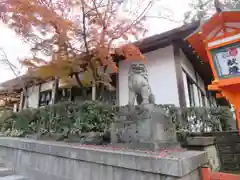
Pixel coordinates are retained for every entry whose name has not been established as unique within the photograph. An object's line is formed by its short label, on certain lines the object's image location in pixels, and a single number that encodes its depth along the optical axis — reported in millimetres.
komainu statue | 4312
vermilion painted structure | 2660
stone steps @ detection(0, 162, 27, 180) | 4777
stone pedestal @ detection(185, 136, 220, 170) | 4328
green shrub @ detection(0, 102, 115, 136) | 5395
